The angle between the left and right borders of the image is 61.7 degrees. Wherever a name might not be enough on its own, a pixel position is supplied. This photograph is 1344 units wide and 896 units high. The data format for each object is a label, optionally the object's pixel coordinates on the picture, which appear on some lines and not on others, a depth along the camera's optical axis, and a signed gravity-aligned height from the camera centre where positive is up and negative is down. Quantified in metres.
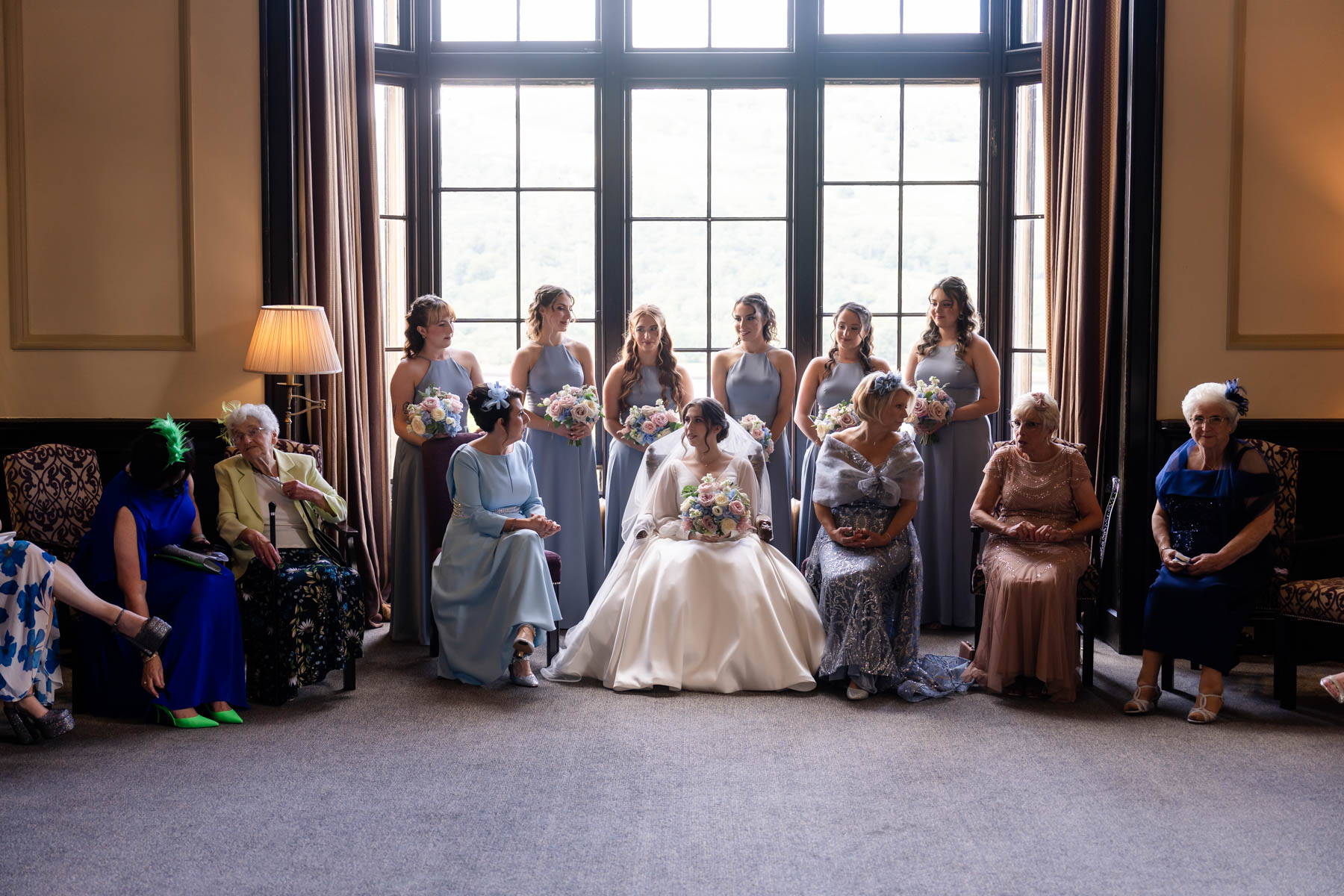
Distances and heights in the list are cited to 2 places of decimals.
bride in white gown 4.88 -1.10
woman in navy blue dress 4.60 -0.78
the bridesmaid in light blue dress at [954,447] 6.01 -0.43
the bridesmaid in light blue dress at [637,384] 6.05 -0.09
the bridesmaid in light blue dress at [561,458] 6.03 -0.48
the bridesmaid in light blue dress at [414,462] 5.77 -0.48
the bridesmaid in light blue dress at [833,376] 5.99 -0.05
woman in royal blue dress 4.42 -0.94
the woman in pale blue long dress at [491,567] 5.00 -0.89
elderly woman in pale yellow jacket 4.68 -0.84
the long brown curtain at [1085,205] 5.92 +0.86
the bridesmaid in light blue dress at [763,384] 6.07 -0.09
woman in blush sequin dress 4.77 -0.83
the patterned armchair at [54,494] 5.03 -0.56
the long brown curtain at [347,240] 5.84 +0.69
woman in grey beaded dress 4.83 -0.85
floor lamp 5.28 +0.12
